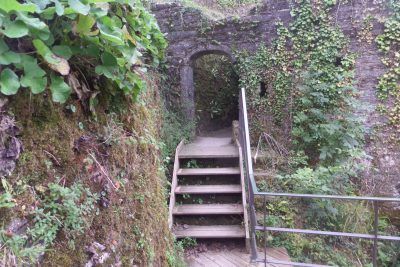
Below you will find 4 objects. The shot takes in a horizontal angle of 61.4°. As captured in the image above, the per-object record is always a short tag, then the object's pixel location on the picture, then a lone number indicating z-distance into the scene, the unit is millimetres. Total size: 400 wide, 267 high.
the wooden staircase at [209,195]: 4192
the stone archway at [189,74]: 6176
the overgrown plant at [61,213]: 1179
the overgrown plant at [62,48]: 1083
